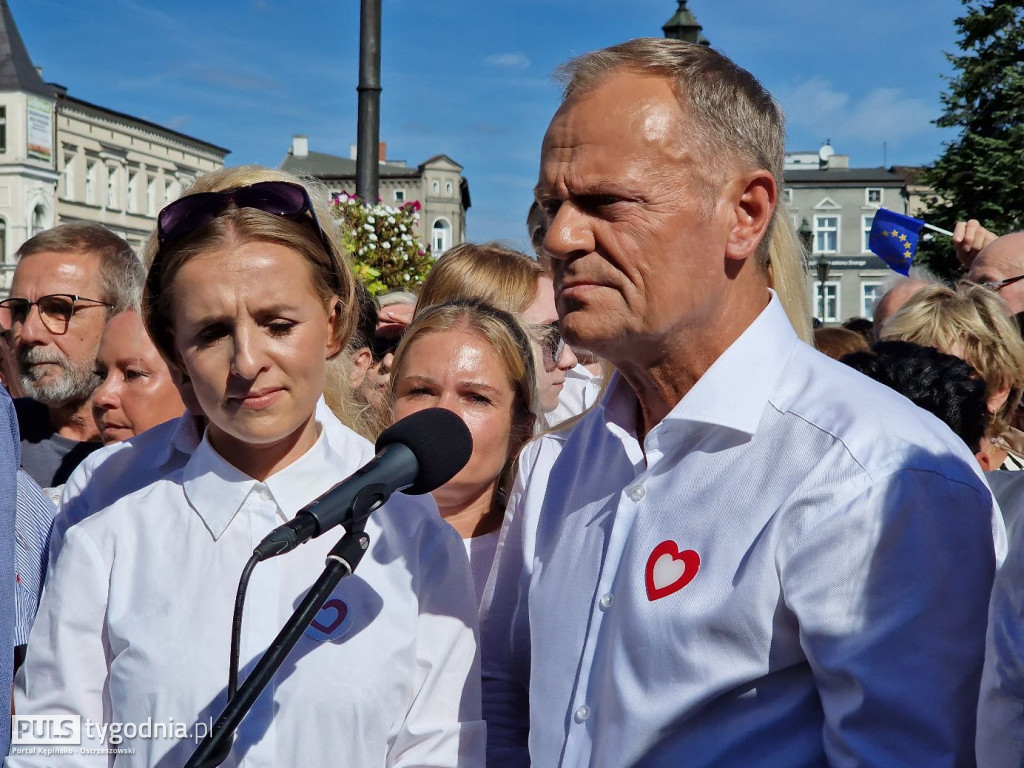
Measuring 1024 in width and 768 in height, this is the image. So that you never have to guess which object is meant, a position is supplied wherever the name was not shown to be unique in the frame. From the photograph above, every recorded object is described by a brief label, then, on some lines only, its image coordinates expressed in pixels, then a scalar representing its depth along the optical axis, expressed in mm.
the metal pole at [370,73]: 7840
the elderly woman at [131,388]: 3988
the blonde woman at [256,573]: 2164
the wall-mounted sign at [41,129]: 54562
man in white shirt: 1704
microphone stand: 1620
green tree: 26078
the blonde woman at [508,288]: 4289
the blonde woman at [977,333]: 4016
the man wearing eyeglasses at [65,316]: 4637
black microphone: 1729
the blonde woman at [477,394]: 3293
